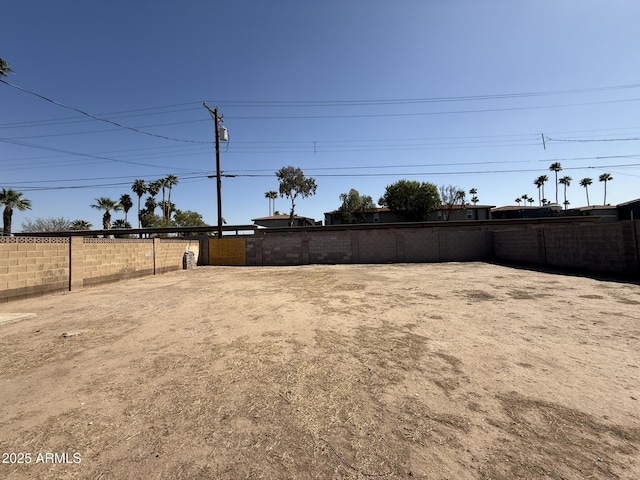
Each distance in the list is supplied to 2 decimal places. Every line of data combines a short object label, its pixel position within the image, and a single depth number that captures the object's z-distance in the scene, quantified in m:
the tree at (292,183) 44.53
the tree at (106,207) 43.09
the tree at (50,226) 43.19
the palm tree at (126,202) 47.60
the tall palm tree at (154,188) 51.47
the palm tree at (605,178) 73.06
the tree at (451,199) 43.53
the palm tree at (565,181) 73.06
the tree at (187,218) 51.03
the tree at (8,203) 29.30
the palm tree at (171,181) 53.12
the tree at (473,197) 74.47
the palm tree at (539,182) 72.44
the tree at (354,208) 43.84
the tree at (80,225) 44.75
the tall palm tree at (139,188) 49.41
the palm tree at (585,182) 77.12
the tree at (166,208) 50.43
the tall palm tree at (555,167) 62.35
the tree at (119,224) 47.91
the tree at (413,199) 40.06
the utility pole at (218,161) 21.36
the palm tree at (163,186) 52.19
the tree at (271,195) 73.44
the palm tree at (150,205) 51.19
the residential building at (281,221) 46.12
